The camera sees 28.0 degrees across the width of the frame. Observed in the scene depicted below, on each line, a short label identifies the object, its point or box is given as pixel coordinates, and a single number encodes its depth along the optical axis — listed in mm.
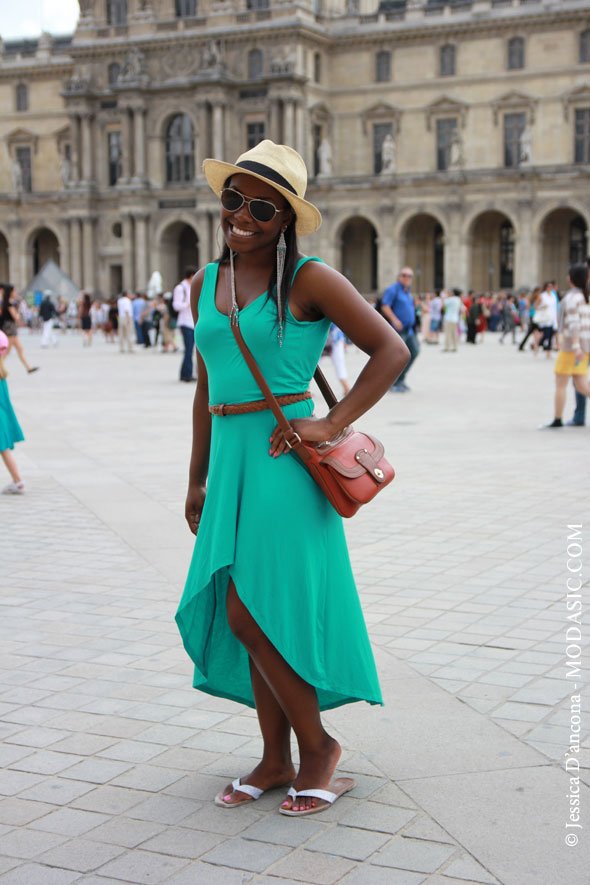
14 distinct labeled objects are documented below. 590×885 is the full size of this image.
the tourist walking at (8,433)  9305
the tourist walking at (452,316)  30984
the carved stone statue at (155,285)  41344
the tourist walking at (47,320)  37906
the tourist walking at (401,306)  17266
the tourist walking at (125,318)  31797
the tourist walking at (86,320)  38656
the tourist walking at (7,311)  10859
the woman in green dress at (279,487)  3539
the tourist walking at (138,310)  38312
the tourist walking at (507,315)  39219
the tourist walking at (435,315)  39031
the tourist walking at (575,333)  12664
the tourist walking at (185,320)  19452
